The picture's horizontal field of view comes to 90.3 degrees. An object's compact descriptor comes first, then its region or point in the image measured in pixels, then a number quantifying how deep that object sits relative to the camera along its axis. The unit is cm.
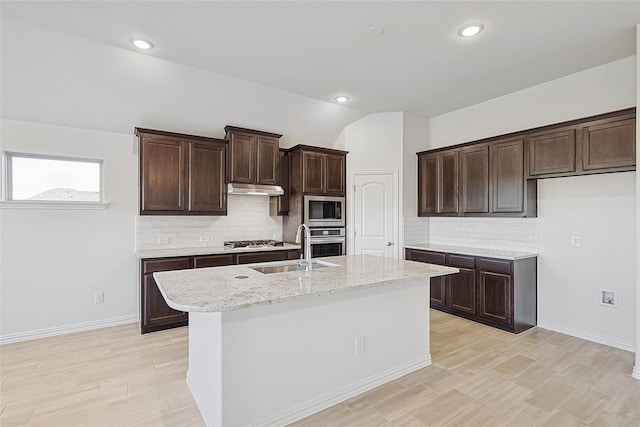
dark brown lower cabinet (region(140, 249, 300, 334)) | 376
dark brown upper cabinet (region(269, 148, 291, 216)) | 507
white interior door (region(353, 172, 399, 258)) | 505
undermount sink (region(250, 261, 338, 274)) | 292
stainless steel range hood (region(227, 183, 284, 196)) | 442
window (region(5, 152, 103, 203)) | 362
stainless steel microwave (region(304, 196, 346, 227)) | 479
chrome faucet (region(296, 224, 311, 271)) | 278
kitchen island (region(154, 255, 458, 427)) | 194
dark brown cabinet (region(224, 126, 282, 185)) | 445
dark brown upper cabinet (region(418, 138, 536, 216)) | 393
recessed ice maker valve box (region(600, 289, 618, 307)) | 336
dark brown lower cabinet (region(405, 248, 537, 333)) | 374
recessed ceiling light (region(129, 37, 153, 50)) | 294
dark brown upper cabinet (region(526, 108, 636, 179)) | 306
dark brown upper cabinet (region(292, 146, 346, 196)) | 483
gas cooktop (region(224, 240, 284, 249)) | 461
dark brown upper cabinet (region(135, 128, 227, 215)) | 398
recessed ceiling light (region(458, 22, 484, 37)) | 269
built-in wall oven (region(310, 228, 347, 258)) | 484
